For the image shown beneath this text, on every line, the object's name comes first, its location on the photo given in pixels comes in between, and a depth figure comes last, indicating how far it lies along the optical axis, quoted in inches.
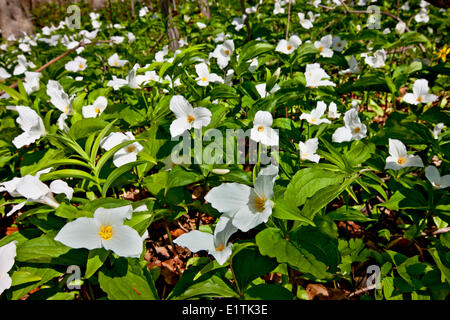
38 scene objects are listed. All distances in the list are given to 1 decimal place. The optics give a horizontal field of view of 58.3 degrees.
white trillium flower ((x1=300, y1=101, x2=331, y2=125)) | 28.3
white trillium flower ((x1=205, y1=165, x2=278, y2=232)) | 17.2
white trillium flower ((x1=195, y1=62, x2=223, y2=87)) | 29.5
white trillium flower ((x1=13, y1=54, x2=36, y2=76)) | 44.7
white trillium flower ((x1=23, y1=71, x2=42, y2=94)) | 34.3
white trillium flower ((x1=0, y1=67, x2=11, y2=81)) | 41.5
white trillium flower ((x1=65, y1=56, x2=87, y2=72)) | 41.3
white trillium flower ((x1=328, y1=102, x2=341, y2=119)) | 29.5
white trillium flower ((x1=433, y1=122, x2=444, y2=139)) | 27.7
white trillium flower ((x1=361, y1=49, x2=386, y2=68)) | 33.1
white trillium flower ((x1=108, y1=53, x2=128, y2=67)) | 42.8
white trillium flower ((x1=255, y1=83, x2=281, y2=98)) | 28.7
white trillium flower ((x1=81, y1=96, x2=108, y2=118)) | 28.5
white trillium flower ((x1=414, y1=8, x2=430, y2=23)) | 58.5
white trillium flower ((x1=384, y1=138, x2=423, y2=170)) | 23.9
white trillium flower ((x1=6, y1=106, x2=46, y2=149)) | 24.6
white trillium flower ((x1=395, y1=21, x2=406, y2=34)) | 40.1
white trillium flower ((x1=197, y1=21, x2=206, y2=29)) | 58.2
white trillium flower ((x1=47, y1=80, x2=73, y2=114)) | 28.2
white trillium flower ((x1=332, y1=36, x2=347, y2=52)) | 42.2
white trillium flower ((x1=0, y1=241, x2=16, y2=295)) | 17.3
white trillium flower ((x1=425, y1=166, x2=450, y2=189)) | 23.1
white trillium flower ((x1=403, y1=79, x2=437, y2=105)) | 29.5
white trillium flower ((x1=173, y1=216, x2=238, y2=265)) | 18.0
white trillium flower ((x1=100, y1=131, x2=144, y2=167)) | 23.6
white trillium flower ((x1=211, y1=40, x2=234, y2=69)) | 31.6
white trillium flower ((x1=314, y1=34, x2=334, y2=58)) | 35.9
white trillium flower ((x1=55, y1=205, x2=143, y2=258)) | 17.5
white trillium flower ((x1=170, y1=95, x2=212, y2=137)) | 24.0
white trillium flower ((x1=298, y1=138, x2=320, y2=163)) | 24.0
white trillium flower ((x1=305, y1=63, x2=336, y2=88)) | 29.4
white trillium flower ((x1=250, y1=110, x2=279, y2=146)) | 24.4
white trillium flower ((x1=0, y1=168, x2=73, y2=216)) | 19.9
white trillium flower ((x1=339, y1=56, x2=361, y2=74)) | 35.2
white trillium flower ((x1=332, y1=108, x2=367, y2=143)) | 25.8
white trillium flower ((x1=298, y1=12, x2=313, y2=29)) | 49.2
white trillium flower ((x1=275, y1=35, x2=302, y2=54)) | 34.4
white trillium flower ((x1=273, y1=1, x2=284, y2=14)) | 56.0
